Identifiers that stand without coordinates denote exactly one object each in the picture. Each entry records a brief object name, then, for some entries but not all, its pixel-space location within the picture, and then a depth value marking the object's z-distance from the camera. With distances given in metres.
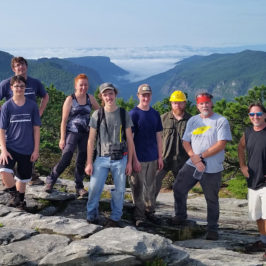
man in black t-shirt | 6.34
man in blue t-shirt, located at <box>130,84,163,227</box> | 7.18
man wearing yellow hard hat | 8.04
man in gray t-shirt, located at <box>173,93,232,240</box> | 6.84
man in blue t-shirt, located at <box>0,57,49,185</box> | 7.53
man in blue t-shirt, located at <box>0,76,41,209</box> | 6.77
